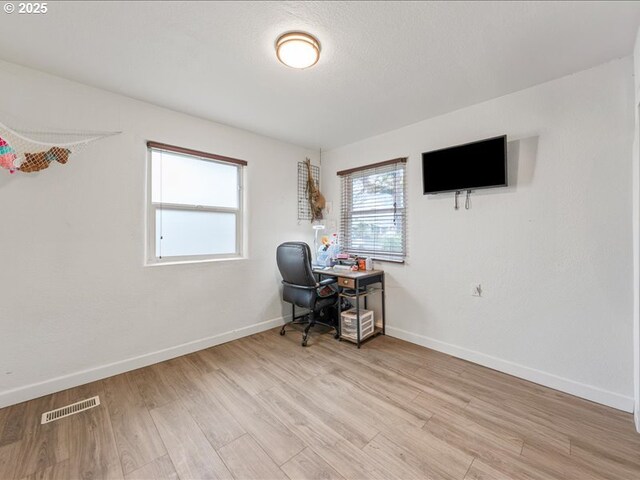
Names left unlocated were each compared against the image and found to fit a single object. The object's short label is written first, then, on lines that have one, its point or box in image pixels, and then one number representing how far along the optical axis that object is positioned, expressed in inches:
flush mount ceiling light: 63.6
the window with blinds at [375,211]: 121.7
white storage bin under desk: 115.3
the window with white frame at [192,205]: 101.4
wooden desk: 112.3
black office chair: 110.7
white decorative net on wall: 72.9
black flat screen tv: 88.0
